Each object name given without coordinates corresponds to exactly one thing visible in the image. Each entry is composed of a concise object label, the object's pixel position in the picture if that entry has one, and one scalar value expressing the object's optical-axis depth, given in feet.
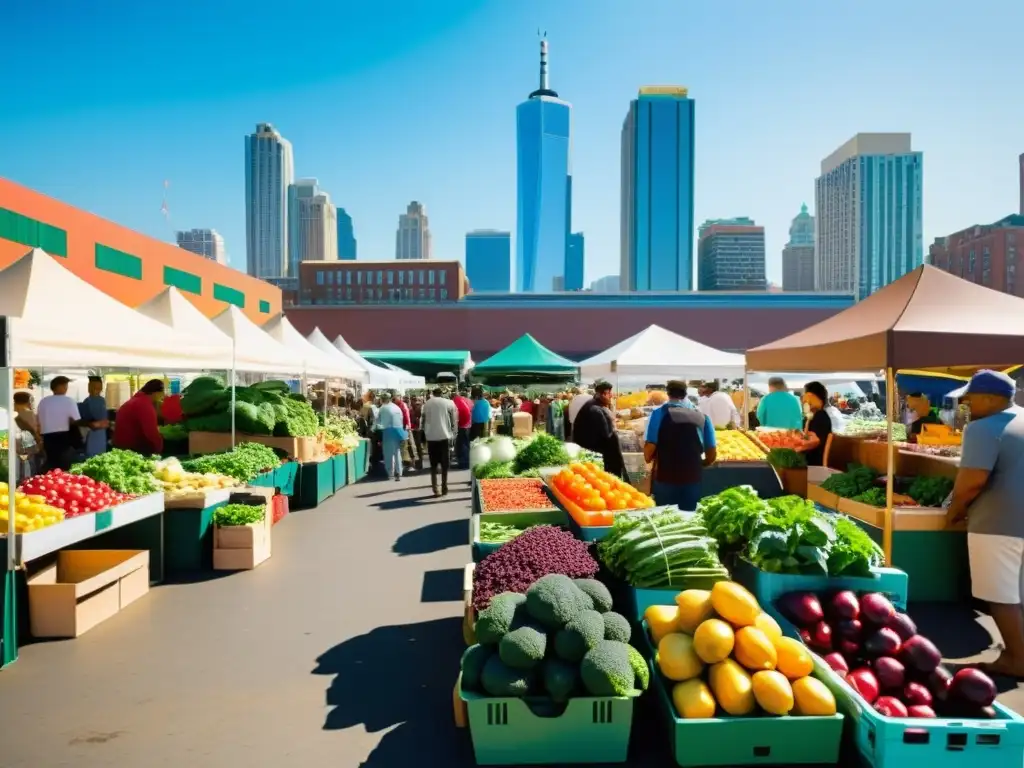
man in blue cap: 14.58
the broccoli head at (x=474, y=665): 10.79
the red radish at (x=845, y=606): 11.57
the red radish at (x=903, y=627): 11.30
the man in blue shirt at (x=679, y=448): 21.29
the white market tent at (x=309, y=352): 43.70
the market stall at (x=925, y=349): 18.43
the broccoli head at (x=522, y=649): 10.46
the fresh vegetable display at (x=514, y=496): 20.38
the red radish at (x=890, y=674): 10.66
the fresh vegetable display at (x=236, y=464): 28.07
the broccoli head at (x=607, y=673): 10.41
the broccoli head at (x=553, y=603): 10.95
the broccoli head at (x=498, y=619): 10.88
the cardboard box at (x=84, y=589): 16.74
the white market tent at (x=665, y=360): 42.37
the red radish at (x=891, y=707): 9.90
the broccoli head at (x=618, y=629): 11.21
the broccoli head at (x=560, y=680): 10.45
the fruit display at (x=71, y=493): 18.59
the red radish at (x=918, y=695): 10.25
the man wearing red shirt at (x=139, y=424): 28.96
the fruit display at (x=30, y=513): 16.14
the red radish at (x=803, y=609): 11.68
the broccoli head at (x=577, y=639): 10.64
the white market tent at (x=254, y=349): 32.27
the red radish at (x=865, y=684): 10.55
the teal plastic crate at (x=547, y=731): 10.52
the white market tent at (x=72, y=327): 17.37
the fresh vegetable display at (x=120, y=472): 21.76
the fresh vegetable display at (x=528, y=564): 12.96
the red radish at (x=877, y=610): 11.41
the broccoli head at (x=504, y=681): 10.46
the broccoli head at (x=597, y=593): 11.93
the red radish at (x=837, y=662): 11.04
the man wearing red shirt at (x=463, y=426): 51.83
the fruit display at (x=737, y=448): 31.96
